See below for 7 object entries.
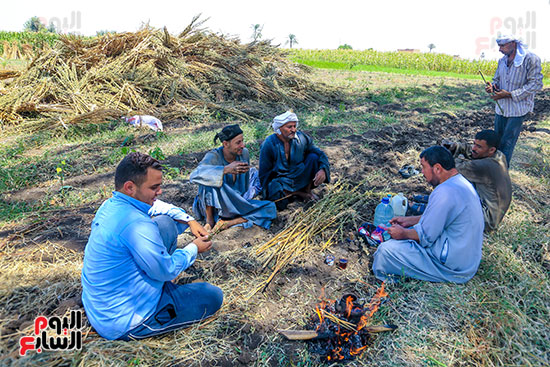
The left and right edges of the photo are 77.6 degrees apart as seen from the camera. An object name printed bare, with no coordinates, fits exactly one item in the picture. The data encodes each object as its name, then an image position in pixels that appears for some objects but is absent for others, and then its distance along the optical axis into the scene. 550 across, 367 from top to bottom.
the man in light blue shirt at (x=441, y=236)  2.70
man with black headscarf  3.83
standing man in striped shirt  4.57
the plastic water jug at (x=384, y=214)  3.87
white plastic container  3.91
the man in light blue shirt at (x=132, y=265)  1.99
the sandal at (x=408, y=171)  5.38
